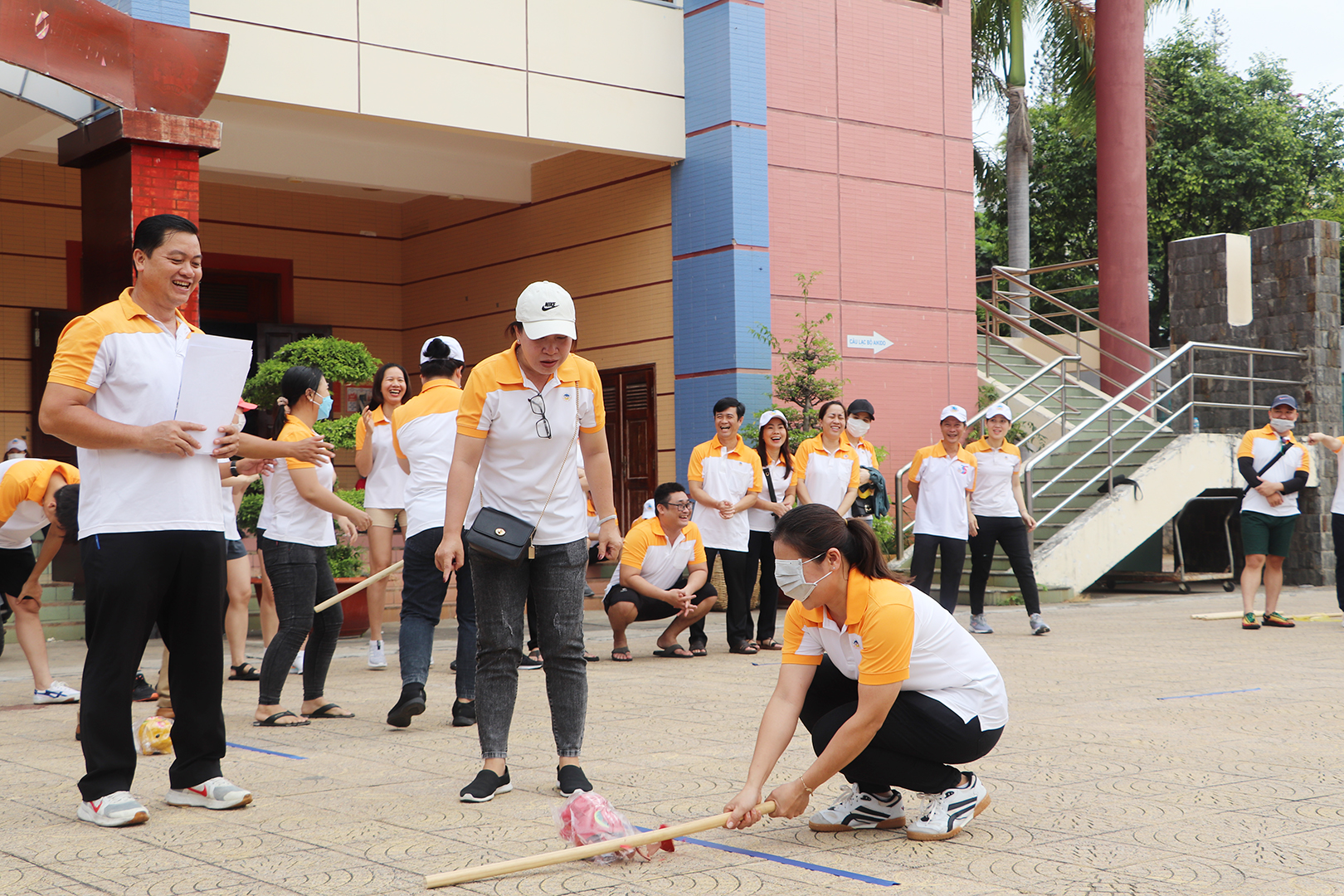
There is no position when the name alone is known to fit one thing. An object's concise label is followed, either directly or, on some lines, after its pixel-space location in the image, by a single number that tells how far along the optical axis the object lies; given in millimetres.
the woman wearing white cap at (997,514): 10891
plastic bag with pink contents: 3752
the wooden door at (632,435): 15297
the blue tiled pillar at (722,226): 14289
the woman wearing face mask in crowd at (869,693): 3760
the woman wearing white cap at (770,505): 9906
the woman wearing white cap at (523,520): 4605
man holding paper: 4293
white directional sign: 15102
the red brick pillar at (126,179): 10094
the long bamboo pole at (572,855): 3457
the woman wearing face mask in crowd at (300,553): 6449
